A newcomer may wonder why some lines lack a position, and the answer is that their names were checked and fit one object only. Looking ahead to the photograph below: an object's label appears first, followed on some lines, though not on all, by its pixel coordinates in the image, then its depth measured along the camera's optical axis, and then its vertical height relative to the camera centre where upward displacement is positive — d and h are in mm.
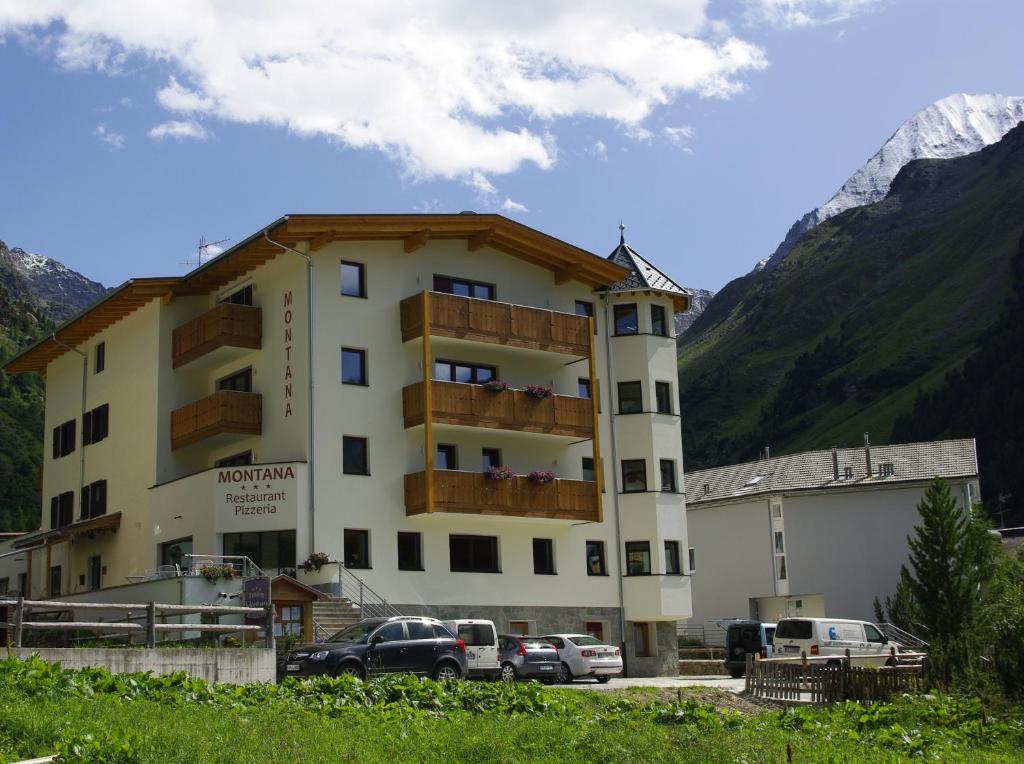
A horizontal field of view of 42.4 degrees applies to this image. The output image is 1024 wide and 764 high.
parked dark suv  29047 -626
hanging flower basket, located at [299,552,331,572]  39969 +1873
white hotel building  42062 +6629
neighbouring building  64250 +3650
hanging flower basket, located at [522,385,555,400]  45062 +7609
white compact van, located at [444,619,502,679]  33719 -658
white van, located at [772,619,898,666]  41656 -956
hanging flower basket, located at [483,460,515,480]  43531 +4724
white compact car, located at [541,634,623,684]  37438 -1159
